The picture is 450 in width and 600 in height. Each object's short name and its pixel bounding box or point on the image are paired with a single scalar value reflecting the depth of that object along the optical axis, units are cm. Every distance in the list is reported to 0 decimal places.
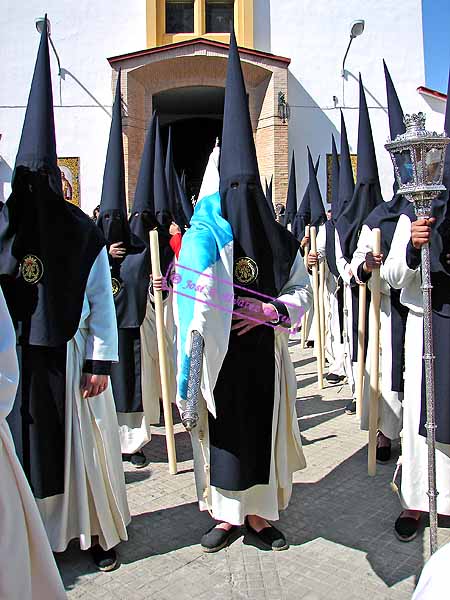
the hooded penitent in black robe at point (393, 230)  477
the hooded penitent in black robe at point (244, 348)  352
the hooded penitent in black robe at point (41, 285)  319
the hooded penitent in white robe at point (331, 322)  792
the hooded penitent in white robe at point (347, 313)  616
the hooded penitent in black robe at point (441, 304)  340
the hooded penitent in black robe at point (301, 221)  1007
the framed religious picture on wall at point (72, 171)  1659
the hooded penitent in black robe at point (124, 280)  491
